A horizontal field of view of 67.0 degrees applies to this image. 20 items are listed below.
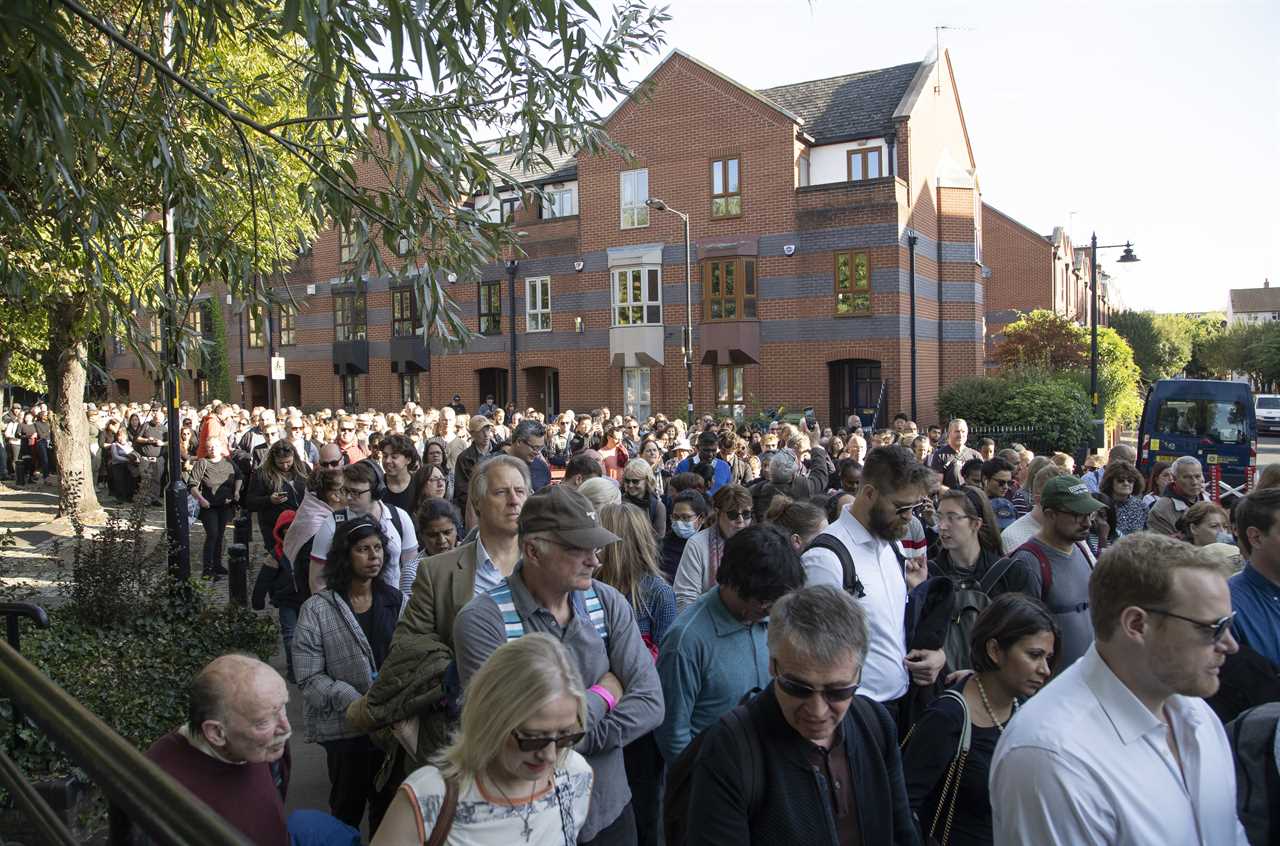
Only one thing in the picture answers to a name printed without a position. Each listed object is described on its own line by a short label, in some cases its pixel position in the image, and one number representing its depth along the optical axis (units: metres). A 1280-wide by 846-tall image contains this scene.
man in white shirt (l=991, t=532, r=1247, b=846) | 2.27
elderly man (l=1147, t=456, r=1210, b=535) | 7.70
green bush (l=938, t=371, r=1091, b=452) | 23.94
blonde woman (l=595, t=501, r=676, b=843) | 4.91
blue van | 19.98
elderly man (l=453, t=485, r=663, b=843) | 3.42
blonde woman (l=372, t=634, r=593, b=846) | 2.62
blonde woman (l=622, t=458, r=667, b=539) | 8.18
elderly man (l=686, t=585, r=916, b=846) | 2.65
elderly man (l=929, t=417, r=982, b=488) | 11.93
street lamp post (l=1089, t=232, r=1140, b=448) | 23.60
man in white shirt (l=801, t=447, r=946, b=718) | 4.31
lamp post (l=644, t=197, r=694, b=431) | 27.55
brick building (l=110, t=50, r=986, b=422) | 28.55
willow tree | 4.41
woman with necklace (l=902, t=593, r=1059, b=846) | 3.22
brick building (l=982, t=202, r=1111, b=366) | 43.94
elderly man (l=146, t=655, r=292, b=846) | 3.17
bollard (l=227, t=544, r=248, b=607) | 9.48
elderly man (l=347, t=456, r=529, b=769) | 3.70
